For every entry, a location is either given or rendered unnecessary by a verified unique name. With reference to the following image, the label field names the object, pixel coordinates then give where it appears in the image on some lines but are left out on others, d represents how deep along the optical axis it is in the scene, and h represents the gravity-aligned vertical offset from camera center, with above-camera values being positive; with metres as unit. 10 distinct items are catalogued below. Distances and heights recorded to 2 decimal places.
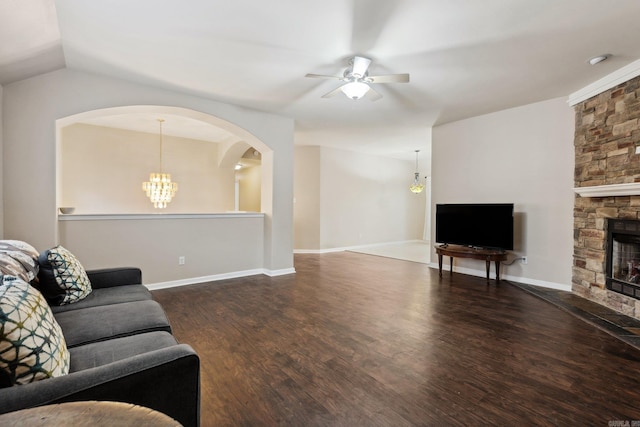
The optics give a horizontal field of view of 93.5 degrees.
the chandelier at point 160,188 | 5.63 +0.34
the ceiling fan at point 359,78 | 2.99 +1.31
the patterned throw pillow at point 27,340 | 1.02 -0.50
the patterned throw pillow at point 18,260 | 1.87 -0.37
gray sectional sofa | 0.99 -0.71
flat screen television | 4.55 -0.27
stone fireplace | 3.28 +0.17
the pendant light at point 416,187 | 8.80 +0.61
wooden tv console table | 4.56 -0.71
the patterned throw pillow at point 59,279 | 2.16 -0.54
